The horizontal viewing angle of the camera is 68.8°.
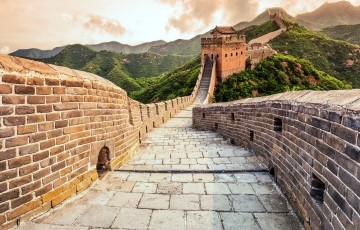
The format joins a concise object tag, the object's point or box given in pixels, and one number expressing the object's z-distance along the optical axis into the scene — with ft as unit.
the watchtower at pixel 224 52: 126.00
